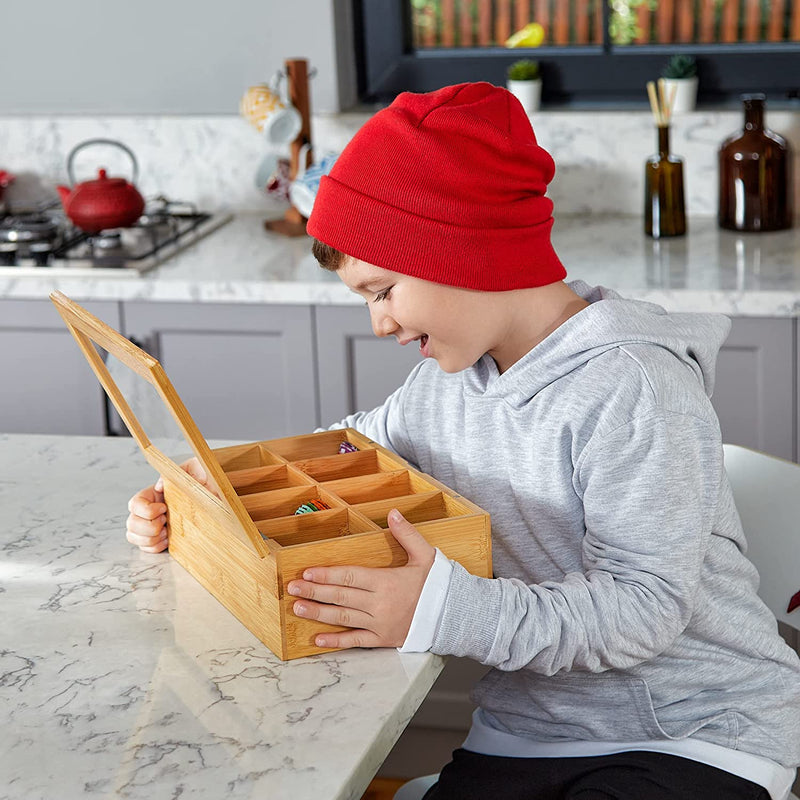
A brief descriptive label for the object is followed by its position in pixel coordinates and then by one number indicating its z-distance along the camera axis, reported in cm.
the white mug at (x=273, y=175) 281
